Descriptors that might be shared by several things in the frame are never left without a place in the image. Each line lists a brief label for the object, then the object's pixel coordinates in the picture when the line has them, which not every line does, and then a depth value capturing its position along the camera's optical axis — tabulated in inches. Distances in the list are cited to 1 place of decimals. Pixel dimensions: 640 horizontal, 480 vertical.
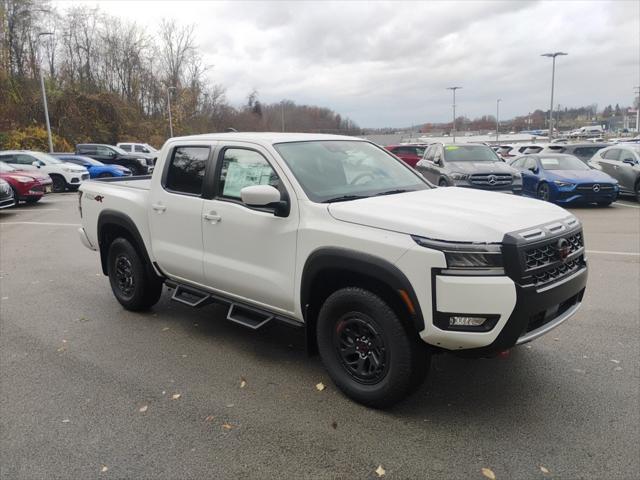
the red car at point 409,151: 922.8
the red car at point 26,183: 610.9
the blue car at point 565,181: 538.9
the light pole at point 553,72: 1790.5
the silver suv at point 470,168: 526.9
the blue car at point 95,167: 858.8
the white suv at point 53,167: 767.7
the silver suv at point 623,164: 596.6
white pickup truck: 120.3
